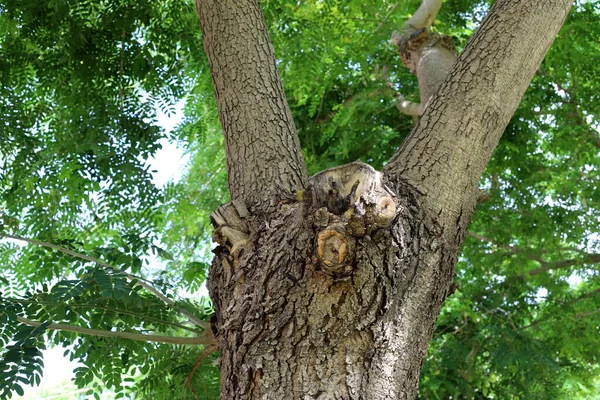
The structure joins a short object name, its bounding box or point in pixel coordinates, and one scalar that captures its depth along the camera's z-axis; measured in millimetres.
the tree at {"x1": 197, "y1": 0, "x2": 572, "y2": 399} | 2230
